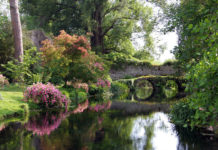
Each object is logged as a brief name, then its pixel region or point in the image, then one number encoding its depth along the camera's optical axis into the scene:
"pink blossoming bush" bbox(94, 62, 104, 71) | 18.91
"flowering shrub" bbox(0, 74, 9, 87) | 15.64
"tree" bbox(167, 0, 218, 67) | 8.59
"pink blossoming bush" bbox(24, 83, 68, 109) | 11.86
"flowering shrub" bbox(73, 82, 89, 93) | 18.44
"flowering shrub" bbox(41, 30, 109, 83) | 16.30
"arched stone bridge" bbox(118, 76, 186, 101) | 30.30
